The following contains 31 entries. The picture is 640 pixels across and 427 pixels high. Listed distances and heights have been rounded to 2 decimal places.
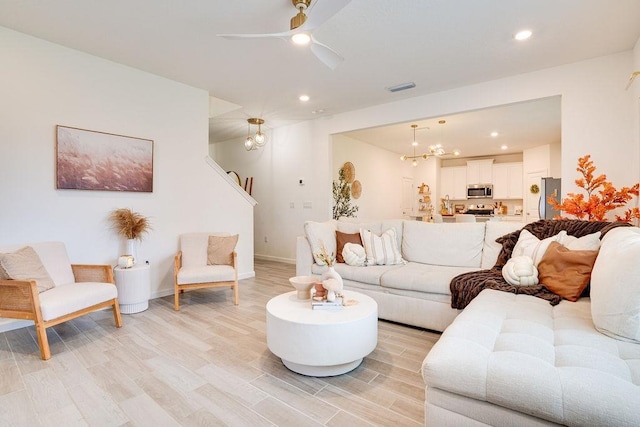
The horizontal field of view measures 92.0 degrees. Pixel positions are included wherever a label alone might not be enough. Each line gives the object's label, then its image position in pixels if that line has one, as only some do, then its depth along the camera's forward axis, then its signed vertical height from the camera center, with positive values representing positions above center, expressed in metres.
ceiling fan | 1.84 +1.29
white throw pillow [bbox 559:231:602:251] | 2.26 -0.25
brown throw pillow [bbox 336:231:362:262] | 3.62 -0.36
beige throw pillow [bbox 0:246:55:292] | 2.48 -0.48
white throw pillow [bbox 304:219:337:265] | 3.60 -0.32
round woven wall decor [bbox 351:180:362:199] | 7.22 +0.49
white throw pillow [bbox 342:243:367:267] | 3.42 -0.50
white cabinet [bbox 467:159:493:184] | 9.11 +1.16
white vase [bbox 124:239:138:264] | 3.55 -0.44
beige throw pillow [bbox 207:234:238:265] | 3.92 -0.50
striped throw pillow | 3.41 -0.43
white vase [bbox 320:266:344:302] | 2.26 -0.55
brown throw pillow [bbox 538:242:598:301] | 2.08 -0.43
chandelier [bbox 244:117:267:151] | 5.54 +1.30
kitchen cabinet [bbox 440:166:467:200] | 9.59 +0.87
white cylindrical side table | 3.28 -0.84
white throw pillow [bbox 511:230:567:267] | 2.52 -0.30
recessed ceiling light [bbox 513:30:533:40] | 2.89 +1.67
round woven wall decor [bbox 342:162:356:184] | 6.91 +0.88
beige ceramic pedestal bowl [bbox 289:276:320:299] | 2.43 -0.60
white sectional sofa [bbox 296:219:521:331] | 2.81 -0.59
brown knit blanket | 2.29 -0.57
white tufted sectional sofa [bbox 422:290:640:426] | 1.06 -0.63
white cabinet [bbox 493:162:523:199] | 8.66 +0.83
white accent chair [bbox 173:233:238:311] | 3.43 -0.69
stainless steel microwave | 9.05 +0.56
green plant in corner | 6.43 +0.25
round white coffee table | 1.98 -0.84
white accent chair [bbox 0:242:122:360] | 2.34 -0.70
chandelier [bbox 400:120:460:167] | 6.18 +1.23
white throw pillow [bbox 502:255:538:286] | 2.38 -0.49
